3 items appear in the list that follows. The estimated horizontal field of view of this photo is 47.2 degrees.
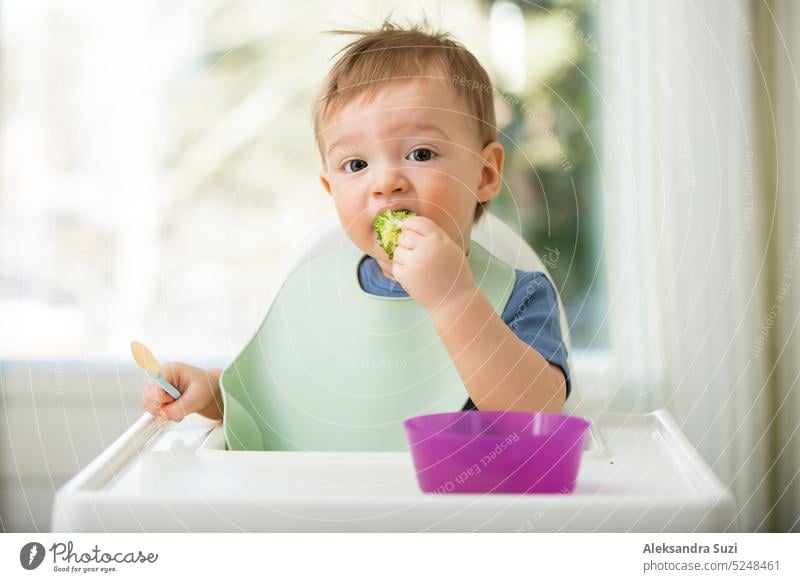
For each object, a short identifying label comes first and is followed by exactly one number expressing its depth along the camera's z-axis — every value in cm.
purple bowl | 65
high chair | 63
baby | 84
